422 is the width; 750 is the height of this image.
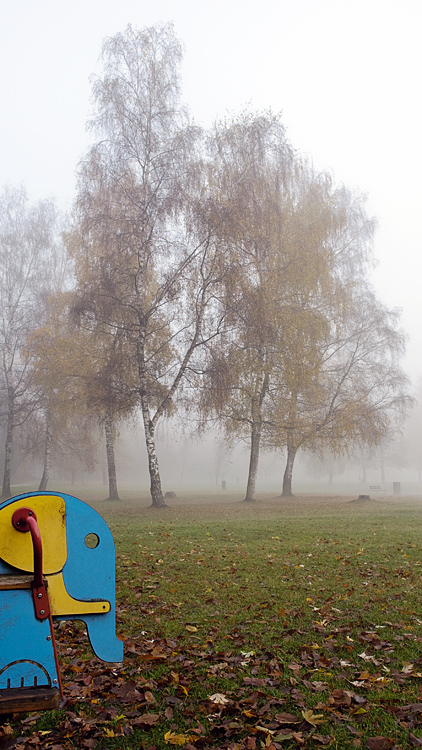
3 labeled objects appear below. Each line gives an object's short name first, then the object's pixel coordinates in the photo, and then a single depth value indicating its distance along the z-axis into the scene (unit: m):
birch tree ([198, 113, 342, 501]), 19.39
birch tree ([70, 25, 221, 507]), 19.09
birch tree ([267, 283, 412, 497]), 22.34
